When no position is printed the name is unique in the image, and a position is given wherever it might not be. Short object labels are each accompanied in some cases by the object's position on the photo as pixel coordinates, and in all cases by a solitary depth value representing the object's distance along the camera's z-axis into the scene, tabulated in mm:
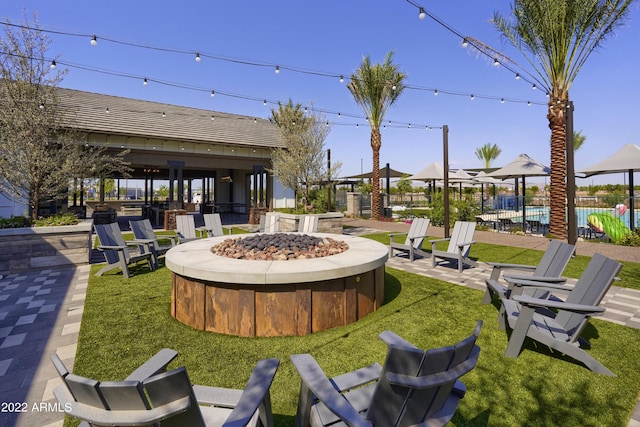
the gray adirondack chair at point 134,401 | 1190
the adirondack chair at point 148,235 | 7312
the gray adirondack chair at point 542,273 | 3906
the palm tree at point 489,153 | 43562
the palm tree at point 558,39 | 9773
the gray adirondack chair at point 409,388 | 1489
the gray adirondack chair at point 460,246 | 6659
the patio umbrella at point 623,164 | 10789
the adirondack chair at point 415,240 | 7621
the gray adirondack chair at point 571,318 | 2904
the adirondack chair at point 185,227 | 8539
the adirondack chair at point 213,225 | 9570
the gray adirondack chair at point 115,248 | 6340
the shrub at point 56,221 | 7680
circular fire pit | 3672
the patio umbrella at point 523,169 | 13620
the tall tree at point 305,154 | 13297
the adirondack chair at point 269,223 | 11695
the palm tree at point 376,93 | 17656
